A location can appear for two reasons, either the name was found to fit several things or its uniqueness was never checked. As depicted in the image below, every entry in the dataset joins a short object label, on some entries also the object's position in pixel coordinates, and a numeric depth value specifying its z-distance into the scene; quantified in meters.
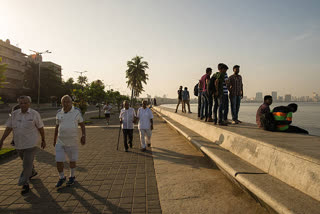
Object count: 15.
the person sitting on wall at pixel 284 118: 4.85
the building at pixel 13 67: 52.28
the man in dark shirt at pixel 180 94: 13.56
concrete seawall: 2.34
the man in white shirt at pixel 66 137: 3.90
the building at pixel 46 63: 76.06
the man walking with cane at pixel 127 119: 7.02
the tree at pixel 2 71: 7.58
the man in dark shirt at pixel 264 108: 5.52
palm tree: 52.62
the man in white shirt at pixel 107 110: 15.82
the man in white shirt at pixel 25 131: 3.84
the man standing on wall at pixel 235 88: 7.12
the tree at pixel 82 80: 103.01
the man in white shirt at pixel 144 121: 7.05
